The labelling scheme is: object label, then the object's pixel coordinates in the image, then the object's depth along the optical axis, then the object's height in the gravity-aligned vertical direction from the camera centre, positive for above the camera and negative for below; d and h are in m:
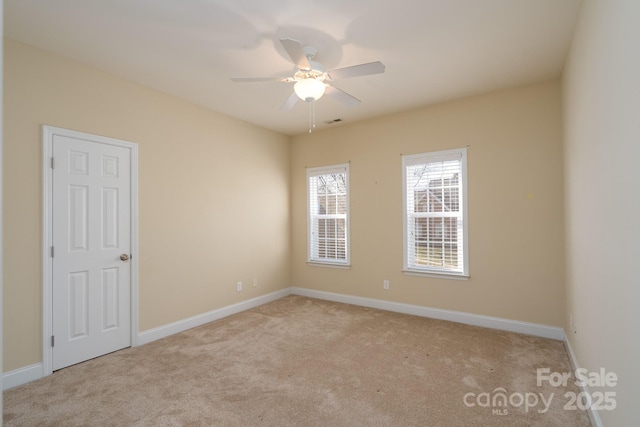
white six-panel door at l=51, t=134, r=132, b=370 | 2.96 -0.31
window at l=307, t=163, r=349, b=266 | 5.12 +0.03
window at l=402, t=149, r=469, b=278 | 4.08 +0.03
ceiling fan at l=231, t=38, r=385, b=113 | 2.50 +1.15
